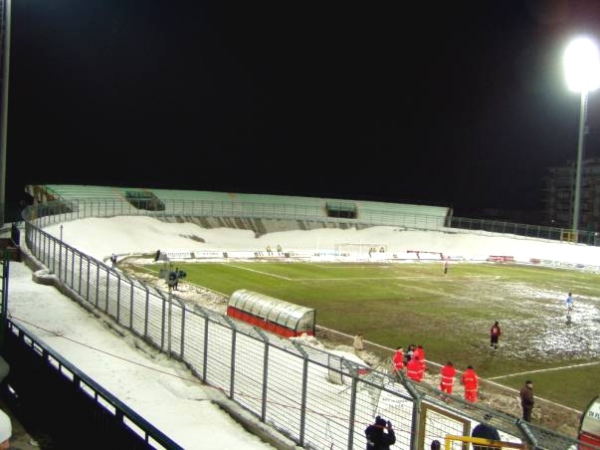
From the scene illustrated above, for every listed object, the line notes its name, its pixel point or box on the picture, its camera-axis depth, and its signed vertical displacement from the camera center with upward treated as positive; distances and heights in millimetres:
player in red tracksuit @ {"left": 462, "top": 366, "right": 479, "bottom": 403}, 16609 -4901
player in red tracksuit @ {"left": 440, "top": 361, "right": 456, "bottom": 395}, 16688 -4761
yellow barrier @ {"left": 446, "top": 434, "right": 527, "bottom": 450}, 7254 -2841
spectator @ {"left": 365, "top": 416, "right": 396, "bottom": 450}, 8336 -3252
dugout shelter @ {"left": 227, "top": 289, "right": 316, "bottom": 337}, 23078 -4727
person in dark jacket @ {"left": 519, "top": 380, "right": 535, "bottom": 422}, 15164 -4776
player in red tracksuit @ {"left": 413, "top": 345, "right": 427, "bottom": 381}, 18156 -4608
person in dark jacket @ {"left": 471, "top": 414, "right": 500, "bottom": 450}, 8094 -3139
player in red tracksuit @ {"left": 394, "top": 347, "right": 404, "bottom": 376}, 18844 -4891
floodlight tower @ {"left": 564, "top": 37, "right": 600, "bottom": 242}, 58309 +14335
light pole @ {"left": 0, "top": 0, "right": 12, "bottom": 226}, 32500 +5778
